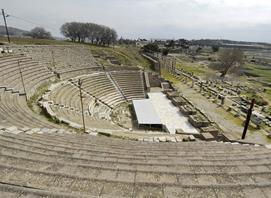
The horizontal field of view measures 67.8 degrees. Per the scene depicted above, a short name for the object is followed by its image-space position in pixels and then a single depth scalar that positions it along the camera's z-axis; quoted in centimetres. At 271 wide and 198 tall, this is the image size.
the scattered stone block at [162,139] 1205
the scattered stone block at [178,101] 2493
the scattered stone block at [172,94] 2786
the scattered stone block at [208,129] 1720
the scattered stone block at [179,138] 1285
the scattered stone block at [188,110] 2189
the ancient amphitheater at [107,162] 372
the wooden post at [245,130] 1659
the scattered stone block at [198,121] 1912
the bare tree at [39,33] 8796
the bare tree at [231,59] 5678
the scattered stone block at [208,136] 1558
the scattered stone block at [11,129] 793
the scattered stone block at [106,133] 1224
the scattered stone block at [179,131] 1669
